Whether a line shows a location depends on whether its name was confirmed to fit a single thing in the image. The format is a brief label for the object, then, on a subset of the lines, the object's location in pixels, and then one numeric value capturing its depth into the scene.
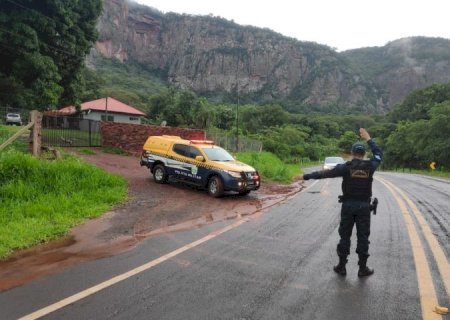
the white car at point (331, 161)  29.83
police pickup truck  13.34
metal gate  22.64
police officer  5.70
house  51.31
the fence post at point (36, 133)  12.81
